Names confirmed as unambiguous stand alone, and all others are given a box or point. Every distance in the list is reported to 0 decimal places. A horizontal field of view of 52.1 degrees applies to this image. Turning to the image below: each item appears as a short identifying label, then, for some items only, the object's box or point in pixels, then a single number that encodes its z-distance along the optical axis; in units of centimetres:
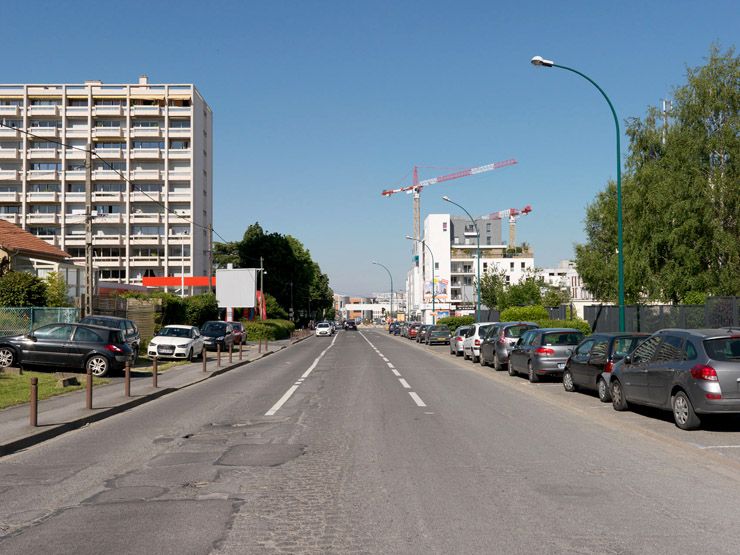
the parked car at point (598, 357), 1512
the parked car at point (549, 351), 1967
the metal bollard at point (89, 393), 1334
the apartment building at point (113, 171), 8575
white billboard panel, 5297
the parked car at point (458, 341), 3628
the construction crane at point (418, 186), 18125
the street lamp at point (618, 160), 2205
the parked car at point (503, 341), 2448
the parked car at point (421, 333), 5931
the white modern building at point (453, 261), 12281
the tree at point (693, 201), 3425
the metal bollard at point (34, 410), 1104
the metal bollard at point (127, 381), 1578
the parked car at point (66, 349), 2086
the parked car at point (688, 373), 1052
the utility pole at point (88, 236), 2442
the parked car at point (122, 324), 2442
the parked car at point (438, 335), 5328
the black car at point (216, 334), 3941
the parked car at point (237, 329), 4537
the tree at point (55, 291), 2899
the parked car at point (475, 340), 2994
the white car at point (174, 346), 3044
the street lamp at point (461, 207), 4438
